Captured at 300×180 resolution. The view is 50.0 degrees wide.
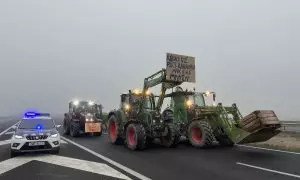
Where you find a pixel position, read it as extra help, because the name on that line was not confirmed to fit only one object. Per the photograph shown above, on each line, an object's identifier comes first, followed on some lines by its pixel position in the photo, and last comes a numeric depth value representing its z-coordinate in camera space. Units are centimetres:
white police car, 1228
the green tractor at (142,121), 1509
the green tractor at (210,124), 1330
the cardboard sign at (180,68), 1567
